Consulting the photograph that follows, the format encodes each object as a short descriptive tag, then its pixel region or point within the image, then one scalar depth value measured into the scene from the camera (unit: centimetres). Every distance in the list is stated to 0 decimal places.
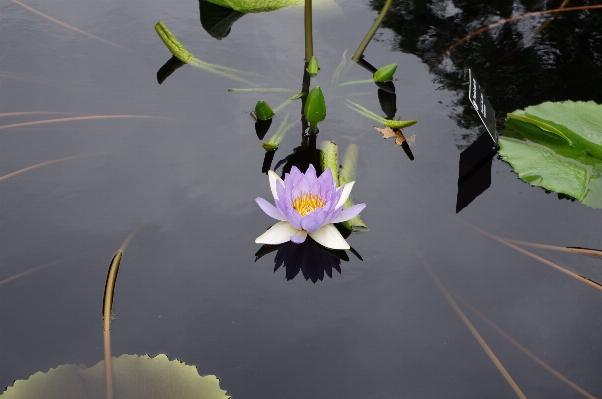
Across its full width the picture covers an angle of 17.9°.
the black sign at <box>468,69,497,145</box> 257
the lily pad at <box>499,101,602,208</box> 254
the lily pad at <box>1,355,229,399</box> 232
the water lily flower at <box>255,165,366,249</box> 247
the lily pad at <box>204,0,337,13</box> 286
